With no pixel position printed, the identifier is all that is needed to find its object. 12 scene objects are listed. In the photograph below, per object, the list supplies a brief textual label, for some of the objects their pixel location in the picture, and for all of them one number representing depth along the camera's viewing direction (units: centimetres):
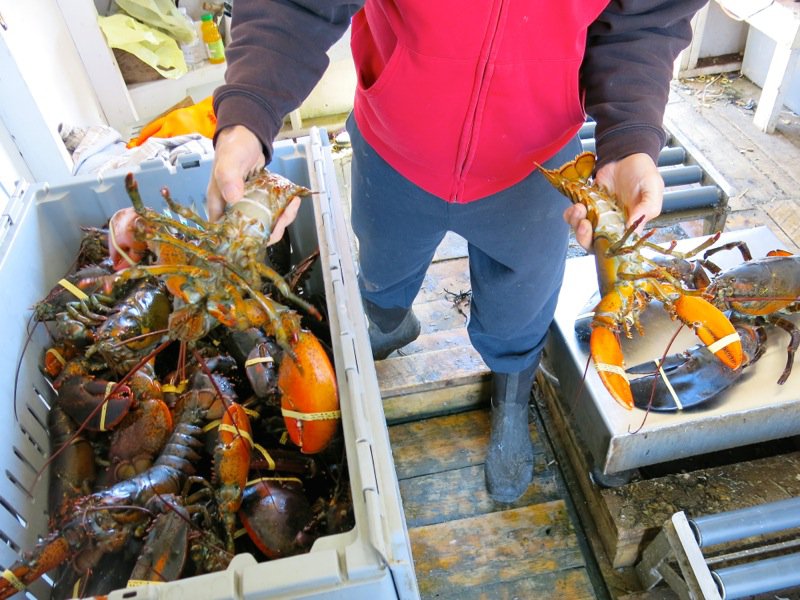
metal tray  138
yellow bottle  301
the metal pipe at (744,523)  124
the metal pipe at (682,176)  221
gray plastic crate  78
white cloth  230
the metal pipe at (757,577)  119
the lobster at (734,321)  139
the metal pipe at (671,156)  235
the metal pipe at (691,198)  206
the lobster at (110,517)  101
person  99
